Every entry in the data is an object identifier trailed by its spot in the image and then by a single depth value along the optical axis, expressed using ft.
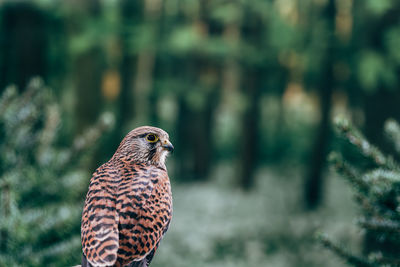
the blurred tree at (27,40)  45.55
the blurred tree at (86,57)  42.50
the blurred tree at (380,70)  46.34
